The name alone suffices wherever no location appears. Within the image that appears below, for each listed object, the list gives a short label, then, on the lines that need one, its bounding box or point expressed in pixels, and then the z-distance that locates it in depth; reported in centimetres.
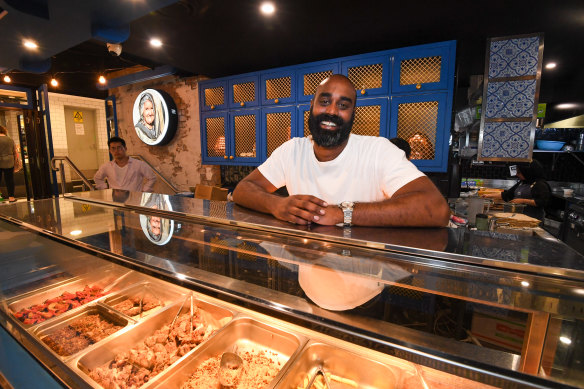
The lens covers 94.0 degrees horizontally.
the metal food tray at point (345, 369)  71
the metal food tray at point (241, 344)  78
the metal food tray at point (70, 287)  130
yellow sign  882
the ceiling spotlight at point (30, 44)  172
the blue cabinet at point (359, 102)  282
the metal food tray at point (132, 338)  83
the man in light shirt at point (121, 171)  400
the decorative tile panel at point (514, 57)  298
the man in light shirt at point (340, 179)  110
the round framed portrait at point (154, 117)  489
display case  48
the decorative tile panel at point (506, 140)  315
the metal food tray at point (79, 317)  101
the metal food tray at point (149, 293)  121
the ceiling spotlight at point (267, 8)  236
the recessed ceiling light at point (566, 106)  528
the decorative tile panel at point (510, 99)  305
